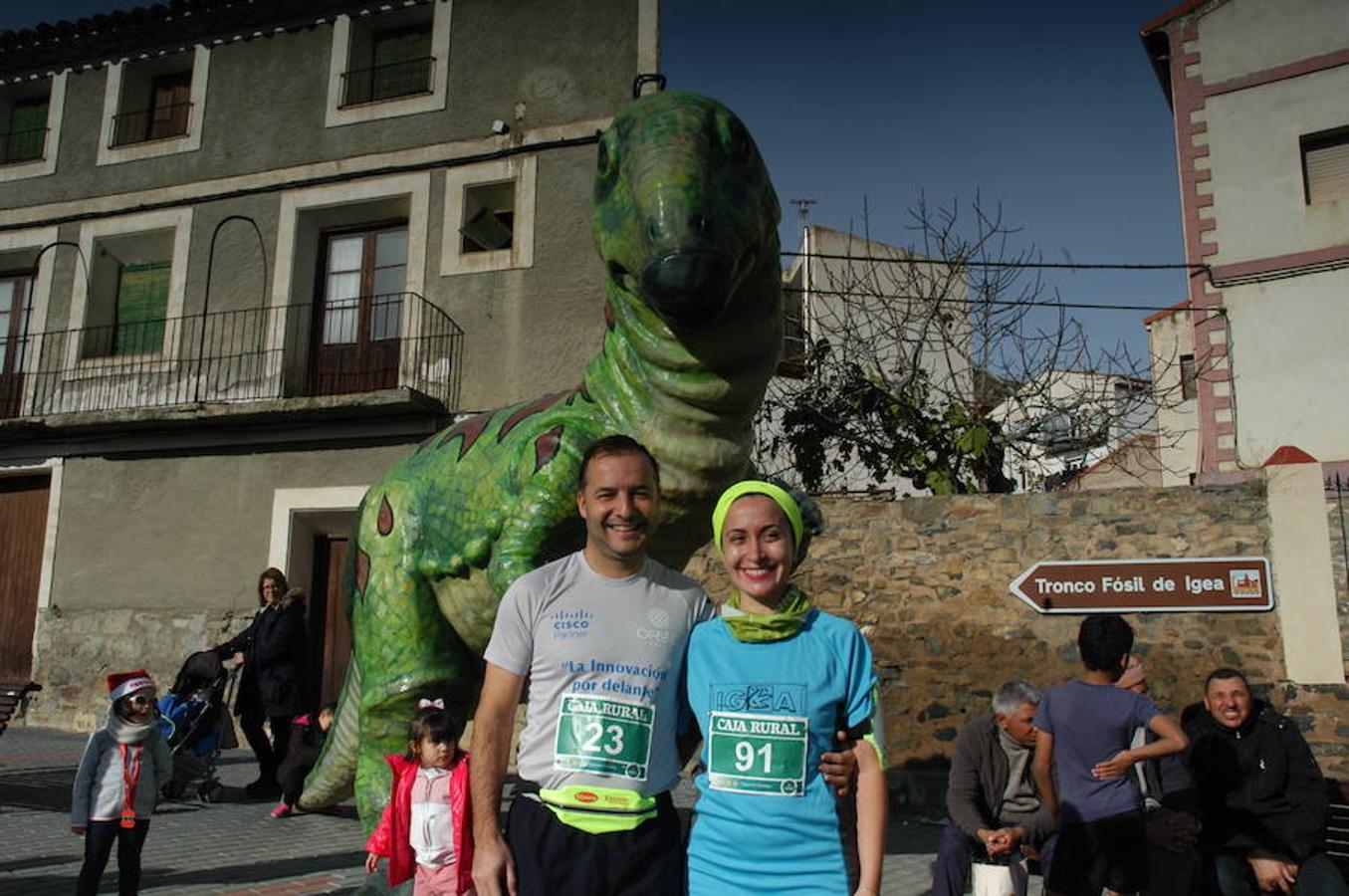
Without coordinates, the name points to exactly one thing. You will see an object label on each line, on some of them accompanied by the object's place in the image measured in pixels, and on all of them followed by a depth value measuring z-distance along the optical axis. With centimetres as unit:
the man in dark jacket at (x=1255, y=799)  426
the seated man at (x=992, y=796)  425
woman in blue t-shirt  182
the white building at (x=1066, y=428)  1239
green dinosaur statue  220
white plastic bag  383
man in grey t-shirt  185
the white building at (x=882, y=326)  1311
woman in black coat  704
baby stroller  709
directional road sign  798
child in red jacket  297
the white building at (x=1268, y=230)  1375
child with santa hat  420
